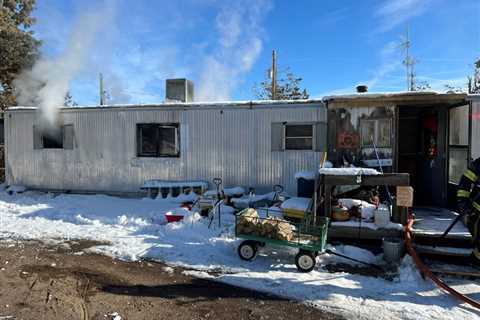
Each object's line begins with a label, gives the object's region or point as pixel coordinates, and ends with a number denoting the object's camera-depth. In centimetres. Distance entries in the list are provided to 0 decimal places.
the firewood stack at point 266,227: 550
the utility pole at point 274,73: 2204
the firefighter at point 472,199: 512
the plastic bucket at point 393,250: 556
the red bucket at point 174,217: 761
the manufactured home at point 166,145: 982
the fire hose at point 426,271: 419
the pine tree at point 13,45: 1578
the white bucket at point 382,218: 615
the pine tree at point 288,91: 3015
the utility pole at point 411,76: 2466
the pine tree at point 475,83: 2549
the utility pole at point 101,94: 3078
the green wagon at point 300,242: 523
